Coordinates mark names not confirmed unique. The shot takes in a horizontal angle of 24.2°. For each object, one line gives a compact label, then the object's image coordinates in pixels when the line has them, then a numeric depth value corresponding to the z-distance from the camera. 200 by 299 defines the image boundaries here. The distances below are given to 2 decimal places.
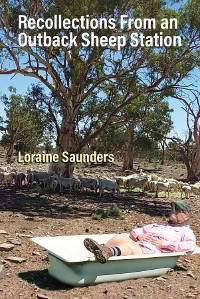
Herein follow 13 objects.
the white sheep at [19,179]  17.00
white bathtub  4.98
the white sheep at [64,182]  16.09
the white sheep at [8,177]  17.16
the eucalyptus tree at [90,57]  15.85
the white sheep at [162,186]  16.30
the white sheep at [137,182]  18.03
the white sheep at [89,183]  16.45
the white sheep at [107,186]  15.96
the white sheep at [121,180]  18.61
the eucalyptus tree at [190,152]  27.06
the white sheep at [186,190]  16.22
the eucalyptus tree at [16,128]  34.78
